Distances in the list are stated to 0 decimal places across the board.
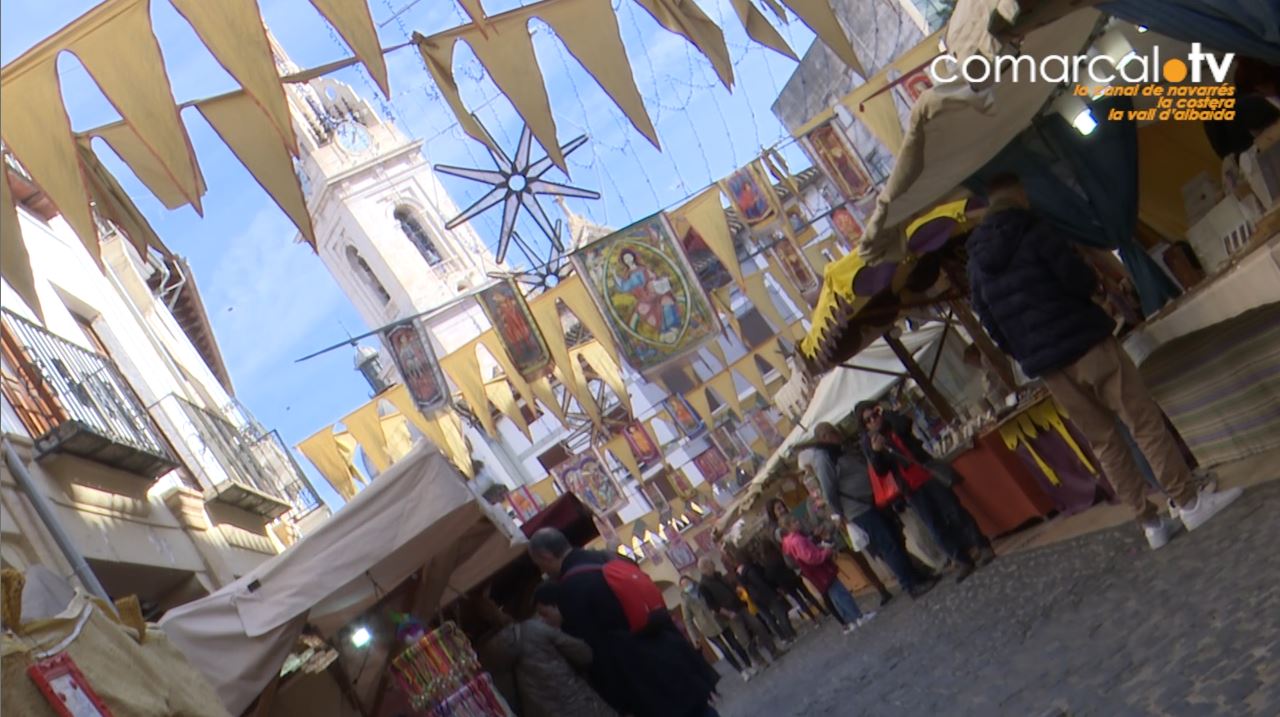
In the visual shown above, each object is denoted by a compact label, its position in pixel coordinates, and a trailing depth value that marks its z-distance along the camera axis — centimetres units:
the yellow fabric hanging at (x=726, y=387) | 3918
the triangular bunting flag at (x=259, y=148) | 755
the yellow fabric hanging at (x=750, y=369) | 3944
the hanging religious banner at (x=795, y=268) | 3372
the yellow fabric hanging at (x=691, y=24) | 962
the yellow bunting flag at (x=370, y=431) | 2691
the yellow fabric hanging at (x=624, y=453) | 4222
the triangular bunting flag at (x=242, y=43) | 693
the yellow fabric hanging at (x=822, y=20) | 941
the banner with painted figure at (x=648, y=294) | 2047
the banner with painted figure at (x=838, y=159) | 2444
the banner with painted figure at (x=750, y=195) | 2397
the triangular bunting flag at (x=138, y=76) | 688
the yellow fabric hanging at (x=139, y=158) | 833
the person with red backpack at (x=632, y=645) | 736
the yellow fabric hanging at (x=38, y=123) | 684
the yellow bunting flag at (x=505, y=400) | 3344
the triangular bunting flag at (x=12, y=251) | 664
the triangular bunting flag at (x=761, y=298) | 3138
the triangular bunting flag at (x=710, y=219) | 2170
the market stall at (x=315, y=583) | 718
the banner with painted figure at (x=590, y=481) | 4803
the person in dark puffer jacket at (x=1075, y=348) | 729
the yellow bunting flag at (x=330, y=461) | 2711
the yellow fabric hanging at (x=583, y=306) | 2155
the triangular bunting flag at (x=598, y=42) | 878
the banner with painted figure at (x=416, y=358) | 2430
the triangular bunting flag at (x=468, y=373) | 2652
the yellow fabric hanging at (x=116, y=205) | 889
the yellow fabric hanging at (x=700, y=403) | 4097
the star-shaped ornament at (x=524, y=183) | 2639
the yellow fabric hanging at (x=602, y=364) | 3847
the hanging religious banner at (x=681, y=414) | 4838
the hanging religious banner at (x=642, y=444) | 4509
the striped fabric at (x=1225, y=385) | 763
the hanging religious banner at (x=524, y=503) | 4888
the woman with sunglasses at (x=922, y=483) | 1174
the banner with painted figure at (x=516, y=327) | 2297
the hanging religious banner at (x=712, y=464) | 5844
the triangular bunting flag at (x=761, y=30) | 1070
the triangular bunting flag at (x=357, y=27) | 731
